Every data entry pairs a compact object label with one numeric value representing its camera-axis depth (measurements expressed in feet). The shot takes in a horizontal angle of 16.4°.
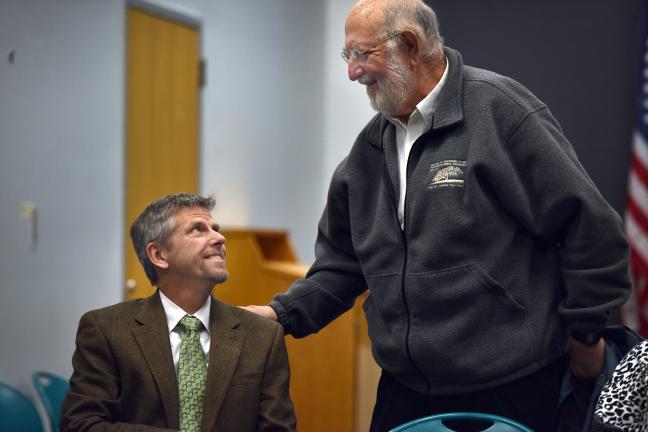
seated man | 16.96
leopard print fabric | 16.04
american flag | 25.77
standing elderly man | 16.54
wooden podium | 22.74
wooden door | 28.97
